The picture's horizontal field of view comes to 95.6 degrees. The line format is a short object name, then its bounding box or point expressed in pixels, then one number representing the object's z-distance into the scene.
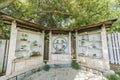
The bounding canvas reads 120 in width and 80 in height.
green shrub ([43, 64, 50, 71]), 3.13
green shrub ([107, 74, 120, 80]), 2.05
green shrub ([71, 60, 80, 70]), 3.20
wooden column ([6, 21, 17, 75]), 2.10
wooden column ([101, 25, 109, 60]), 2.53
